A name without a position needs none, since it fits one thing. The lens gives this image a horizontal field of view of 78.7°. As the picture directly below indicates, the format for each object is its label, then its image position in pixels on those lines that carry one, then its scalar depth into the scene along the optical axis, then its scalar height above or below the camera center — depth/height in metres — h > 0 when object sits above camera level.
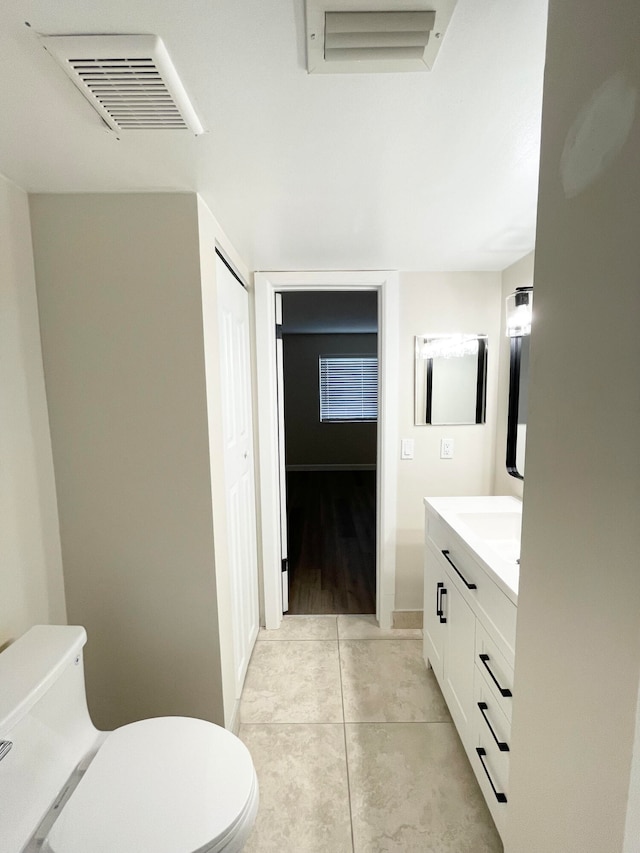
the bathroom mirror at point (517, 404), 1.99 -0.09
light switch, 2.30 -0.35
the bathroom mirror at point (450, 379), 2.24 +0.05
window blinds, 6.17 +0.01
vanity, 1.21 -0.87
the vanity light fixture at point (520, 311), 1.87 +0.37
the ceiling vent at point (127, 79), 0.70 +0.61
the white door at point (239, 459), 1.67 -0.33
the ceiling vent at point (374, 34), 0.64 +0.60
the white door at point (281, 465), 2.35 -0.47
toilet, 0.88 -0.99
